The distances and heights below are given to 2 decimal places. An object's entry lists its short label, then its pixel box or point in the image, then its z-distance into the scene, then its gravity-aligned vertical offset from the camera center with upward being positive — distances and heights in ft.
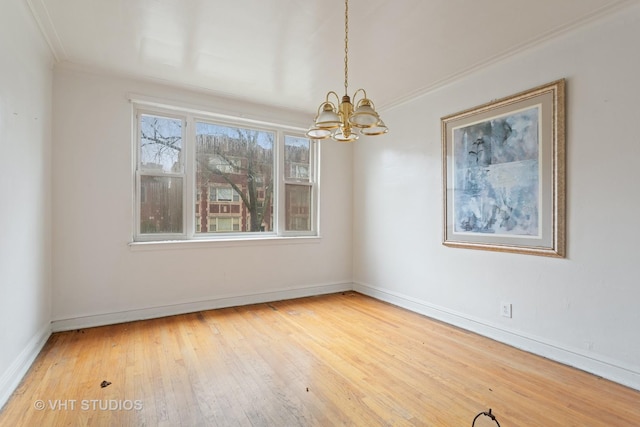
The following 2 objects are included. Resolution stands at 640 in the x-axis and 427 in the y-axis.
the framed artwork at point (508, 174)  8.23 +1.18
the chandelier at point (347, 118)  6.44 +1.95
